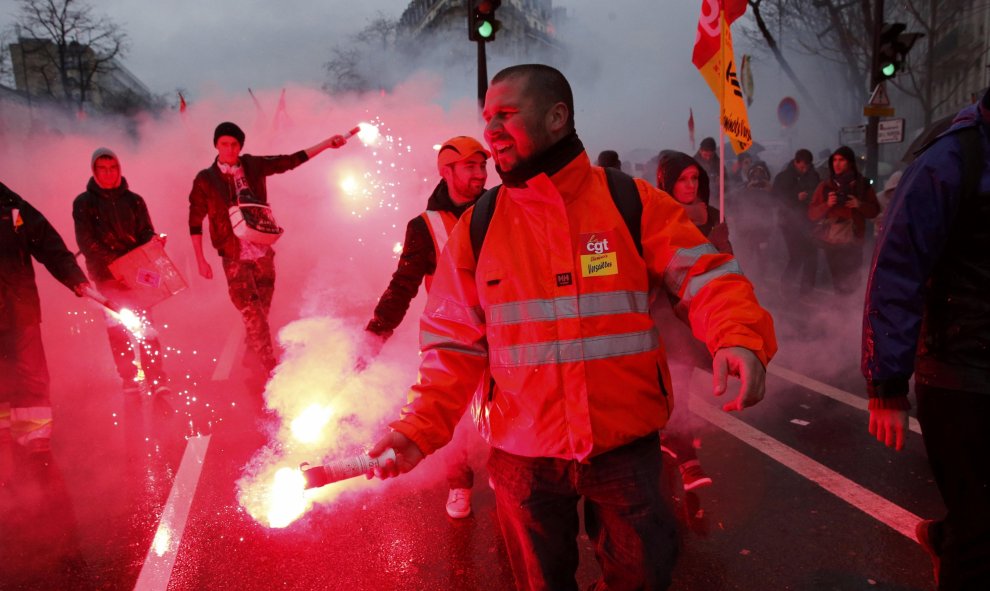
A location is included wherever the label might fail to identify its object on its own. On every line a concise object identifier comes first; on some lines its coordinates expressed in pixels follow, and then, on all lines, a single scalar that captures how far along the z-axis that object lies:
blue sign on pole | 21.62
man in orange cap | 3.88
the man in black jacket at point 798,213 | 10.15
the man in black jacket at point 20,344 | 5.30
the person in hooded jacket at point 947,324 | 2.34
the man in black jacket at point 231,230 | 6.81
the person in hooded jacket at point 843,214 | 8.52
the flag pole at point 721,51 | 6.23
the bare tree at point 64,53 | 27.36
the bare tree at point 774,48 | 22.59
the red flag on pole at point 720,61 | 6.33
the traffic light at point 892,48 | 12.72
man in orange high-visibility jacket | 2.19
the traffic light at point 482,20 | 11.77
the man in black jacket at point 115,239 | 6.63
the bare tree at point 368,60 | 33.88
